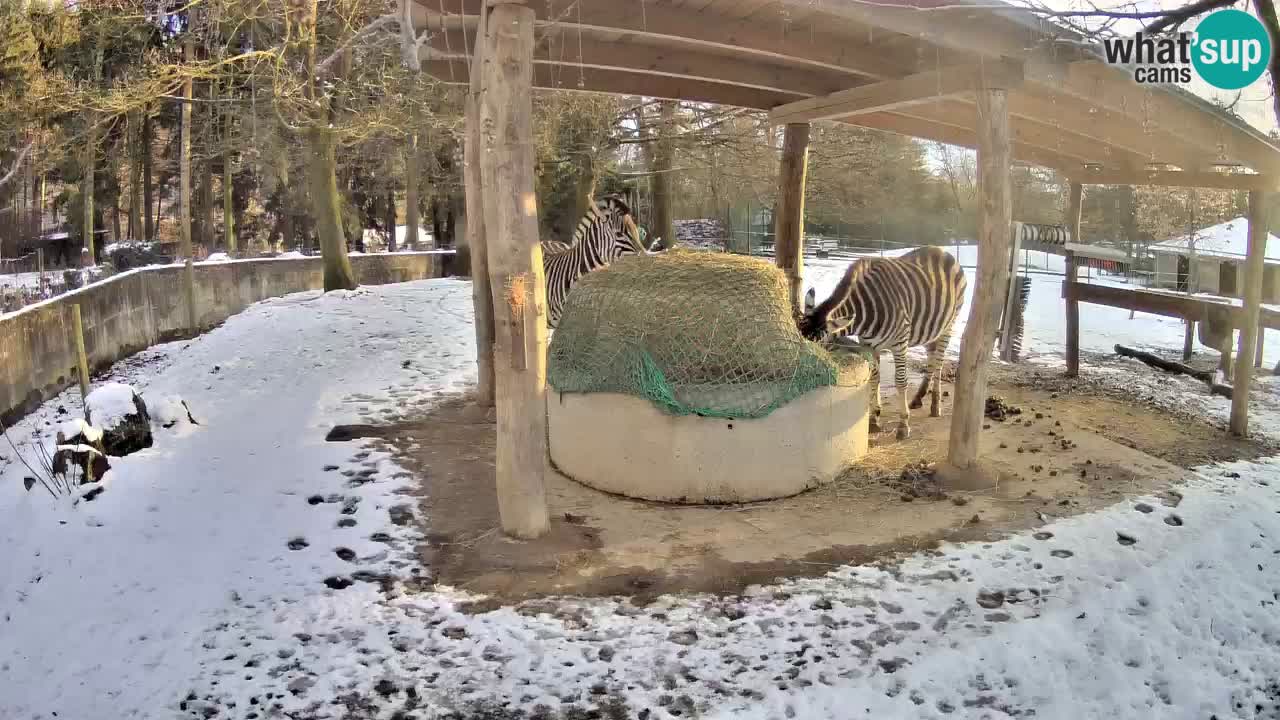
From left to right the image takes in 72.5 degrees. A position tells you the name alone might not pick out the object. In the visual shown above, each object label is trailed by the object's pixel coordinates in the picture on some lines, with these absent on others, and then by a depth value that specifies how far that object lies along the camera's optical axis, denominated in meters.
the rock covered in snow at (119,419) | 6.64
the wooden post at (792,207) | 9.15
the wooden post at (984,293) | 6.16
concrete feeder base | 6.04
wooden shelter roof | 5.83
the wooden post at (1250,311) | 7.77
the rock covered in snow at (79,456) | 5.96
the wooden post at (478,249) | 7.14
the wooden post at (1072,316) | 10.53
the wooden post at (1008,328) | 11.44
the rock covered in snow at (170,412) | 7.44
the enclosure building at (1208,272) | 11.06
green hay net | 6.06
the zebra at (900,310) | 7.78
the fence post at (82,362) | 8.33
